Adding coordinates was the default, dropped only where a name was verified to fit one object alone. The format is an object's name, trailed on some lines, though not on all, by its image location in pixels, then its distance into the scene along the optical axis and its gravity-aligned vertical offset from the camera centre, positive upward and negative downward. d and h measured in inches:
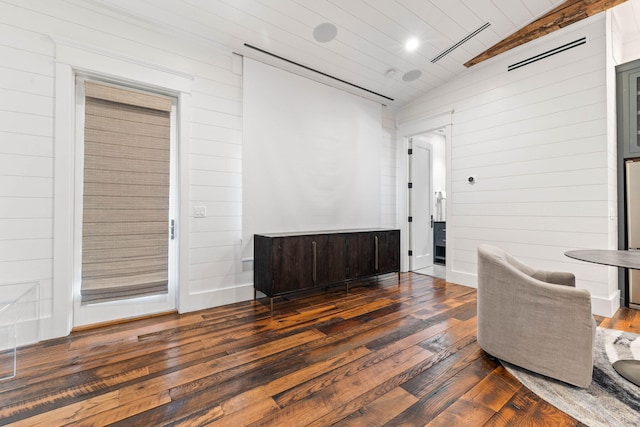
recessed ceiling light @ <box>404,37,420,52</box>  137.7 +86.0
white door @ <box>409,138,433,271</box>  206.1 +8.0
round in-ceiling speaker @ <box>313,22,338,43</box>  123.5 +82.9
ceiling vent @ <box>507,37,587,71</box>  125.4 +77.9
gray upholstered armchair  70.4 -28.7
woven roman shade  109.4 +8.7
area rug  60.6 -43.0
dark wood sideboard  127.5 -21.6
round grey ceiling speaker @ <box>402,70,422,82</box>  163.5 +83.4
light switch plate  125.7 +1.8
